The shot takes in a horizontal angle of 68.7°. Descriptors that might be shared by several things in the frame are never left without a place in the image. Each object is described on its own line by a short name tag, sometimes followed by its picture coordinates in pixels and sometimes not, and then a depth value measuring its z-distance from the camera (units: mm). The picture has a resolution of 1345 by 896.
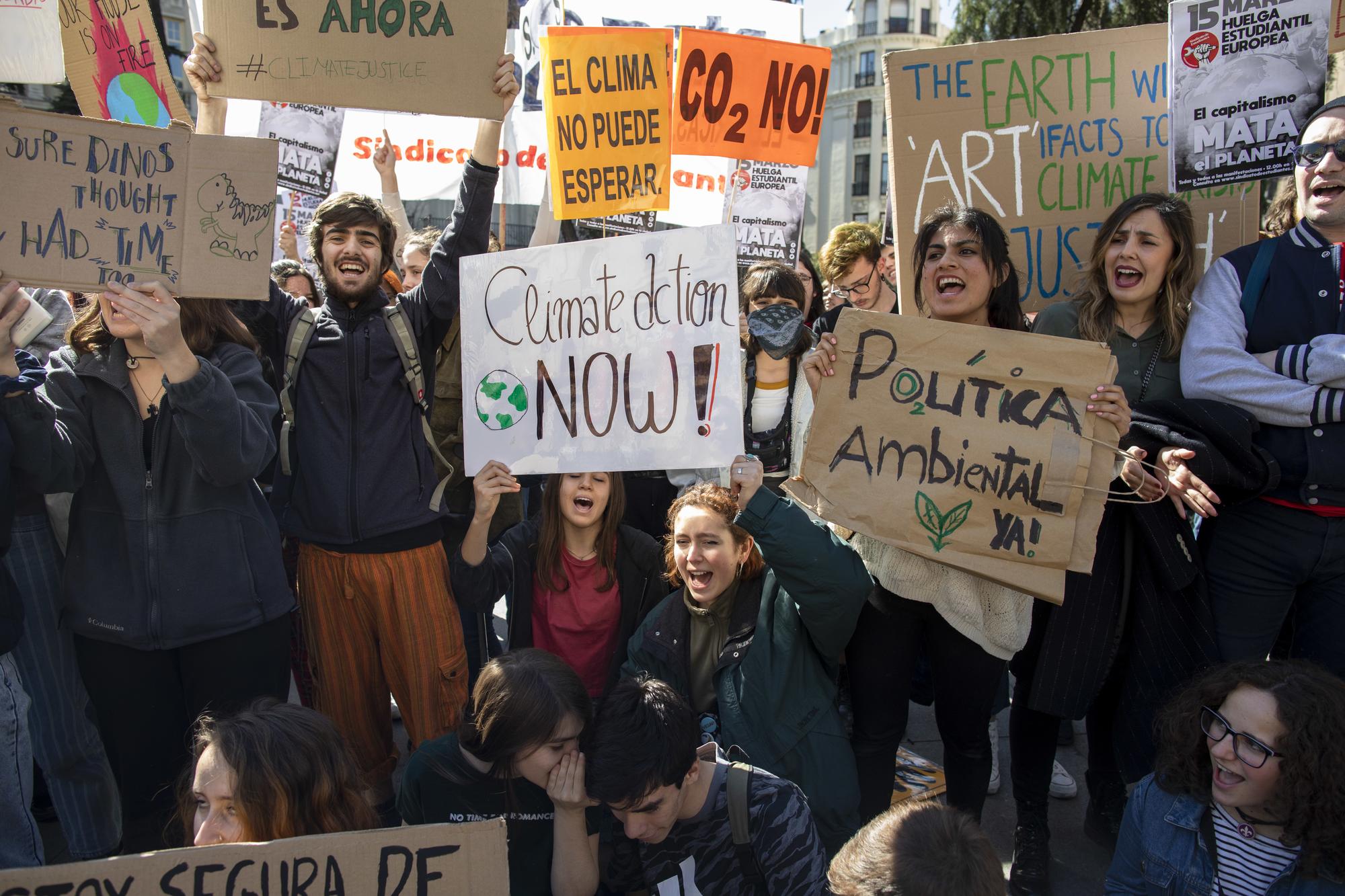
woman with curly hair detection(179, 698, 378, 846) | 2006
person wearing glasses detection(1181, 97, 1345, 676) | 2527
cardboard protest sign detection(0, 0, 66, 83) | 2863
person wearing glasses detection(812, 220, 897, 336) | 4797
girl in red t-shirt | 3105
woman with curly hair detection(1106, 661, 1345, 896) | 2053
